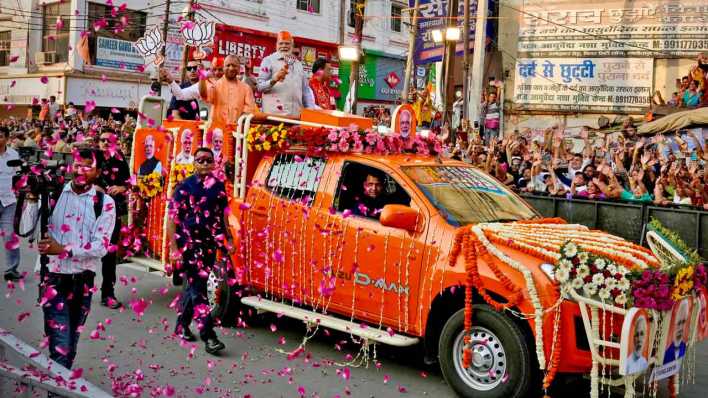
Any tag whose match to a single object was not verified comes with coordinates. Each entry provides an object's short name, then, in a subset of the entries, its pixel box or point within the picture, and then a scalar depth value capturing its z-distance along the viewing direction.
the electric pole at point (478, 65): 22.92
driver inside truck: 6.81
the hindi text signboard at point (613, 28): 21.59
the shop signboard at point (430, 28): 24.97
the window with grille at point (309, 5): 38.91
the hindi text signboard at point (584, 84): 22.66
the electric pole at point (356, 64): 22.78
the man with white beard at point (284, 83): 9.45
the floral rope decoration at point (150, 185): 8.88
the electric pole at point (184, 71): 21.56
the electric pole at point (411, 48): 23.89
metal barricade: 11.39
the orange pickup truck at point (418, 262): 5.61
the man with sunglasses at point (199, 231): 7.17
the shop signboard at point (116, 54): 32.53
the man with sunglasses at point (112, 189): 8.85
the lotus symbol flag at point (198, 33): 9.78
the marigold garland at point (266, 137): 7.52
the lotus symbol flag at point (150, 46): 8.32
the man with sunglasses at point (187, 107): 10.66
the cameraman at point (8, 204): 9.91
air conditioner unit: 33.31
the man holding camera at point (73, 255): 5.46
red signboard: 30.85
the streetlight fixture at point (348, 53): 21.98
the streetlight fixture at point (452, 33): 20.58
